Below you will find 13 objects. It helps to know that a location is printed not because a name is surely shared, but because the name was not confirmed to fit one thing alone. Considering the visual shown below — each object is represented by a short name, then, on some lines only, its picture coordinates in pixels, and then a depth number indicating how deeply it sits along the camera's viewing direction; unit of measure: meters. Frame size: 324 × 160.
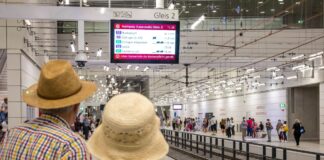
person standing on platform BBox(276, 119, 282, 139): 36.58
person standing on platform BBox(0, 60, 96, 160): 2.63
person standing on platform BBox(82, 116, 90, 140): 33.41
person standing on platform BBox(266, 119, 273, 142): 35.53
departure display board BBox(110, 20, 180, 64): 13.71
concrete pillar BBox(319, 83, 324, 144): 34.52
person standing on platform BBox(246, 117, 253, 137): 42.09
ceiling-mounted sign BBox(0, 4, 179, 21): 13.41
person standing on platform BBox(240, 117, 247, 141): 34.83
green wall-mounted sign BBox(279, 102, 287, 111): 41.31
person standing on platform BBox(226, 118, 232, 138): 41.64
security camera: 15.56
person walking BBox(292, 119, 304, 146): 31.39
